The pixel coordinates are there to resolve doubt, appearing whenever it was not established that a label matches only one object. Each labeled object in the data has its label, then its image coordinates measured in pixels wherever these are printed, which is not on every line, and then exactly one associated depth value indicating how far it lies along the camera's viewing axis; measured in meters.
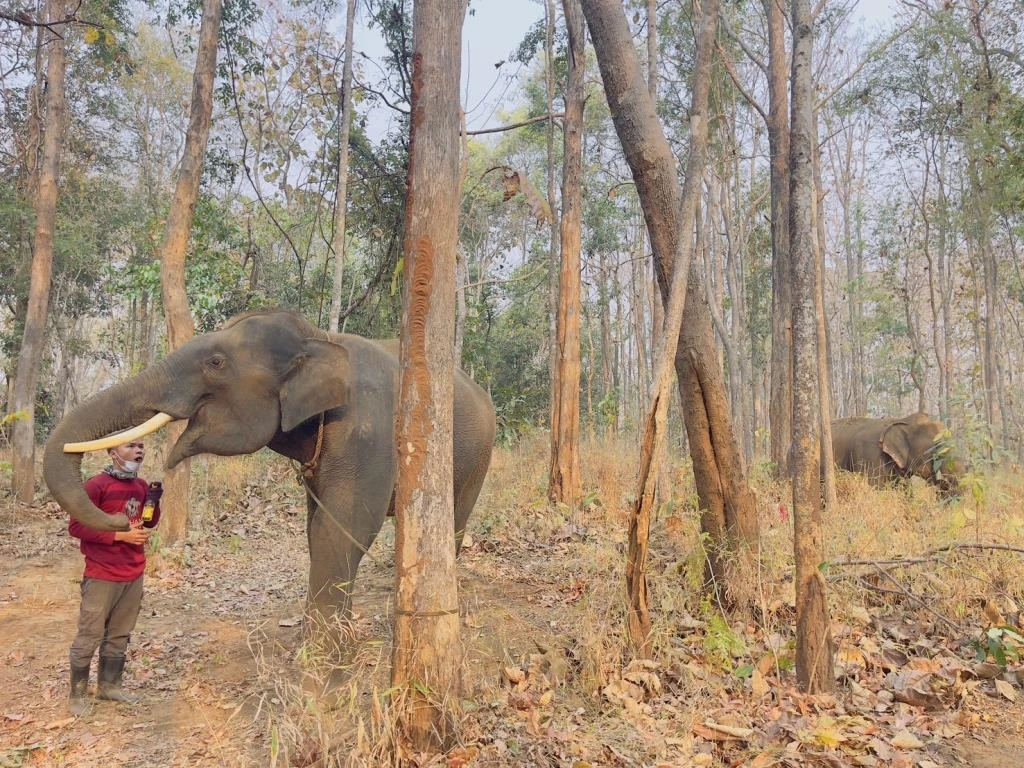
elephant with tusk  5.02
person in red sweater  4.63
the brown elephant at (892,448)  14.24
